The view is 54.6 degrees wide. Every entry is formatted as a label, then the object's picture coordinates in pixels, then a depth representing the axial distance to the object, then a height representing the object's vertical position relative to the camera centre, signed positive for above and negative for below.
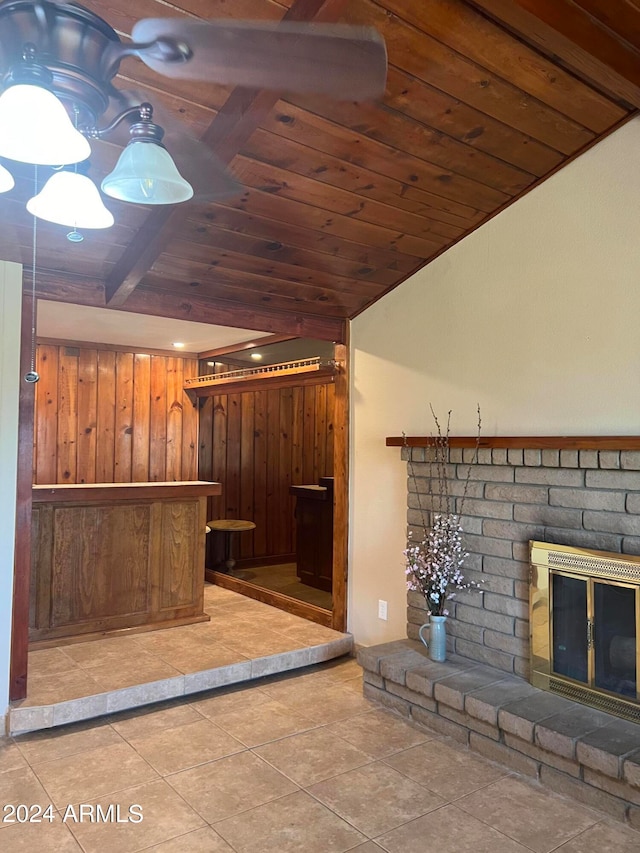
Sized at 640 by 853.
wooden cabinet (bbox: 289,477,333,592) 5.48 -0.73
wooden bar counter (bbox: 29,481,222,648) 3.92 -0.71
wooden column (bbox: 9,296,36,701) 3.03 -0.41
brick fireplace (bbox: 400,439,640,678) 2.73 -0.31
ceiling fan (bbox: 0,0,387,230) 1.21 +0.83
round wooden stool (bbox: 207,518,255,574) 5.73 -0.70
